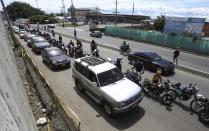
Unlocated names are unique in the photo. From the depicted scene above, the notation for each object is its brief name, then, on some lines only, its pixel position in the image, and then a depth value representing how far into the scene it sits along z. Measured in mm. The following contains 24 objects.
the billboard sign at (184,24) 37719
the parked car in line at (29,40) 27044
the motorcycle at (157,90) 9605
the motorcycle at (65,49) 22012
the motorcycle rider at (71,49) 20750
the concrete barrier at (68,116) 7050
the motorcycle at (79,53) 19953
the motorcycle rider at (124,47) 21908
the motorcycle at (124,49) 21938
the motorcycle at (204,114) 7904
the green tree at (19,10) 106950
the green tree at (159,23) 58912
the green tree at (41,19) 93994
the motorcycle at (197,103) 8307
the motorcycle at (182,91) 9118
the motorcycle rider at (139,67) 14094
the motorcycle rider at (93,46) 20875
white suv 8305
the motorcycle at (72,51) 20677
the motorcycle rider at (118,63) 14247
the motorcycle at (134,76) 11553
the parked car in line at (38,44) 22547
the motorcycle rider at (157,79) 10458
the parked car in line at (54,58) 16219
